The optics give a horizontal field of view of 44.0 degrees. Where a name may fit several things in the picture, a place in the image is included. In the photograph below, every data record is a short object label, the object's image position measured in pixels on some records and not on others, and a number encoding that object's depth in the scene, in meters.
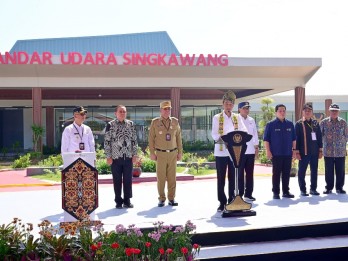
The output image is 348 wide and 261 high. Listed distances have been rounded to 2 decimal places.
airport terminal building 22.19
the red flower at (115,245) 3.48
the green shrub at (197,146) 26.34
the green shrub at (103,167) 14.07
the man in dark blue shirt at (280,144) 7.77
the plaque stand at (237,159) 6.20
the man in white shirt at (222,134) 6.73
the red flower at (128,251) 3.43
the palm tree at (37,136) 22.83
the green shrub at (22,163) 18.11
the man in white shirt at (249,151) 7.59
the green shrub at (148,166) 14.70
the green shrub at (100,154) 16.22
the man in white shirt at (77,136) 6.88
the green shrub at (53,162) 16.38
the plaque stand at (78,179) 5.74
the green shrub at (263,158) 18.60
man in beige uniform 7.23
